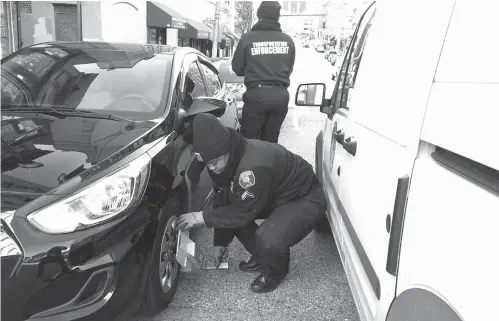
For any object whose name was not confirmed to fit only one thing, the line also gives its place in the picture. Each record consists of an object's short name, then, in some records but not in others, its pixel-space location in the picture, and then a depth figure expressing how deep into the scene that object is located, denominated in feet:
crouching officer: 8.05
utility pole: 66.77
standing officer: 14.70
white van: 3.33
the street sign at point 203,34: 74.87
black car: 5.90
